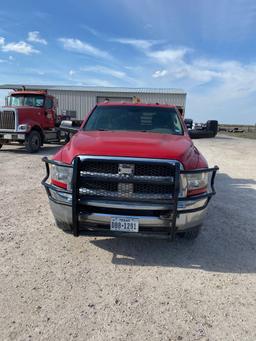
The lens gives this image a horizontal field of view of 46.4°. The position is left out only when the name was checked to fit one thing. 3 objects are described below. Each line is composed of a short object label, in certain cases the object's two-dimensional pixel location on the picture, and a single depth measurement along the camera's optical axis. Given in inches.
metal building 1224.2
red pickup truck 126.8
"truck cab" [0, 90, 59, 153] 488.1
